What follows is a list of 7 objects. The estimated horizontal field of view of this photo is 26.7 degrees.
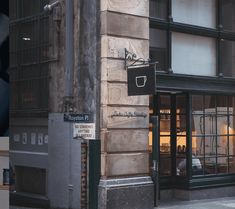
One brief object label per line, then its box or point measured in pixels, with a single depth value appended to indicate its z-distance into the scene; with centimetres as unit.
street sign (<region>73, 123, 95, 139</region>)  1030
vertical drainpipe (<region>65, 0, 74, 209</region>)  1239
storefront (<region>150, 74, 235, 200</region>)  1391
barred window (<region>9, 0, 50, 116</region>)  1362
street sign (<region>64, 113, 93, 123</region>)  1028
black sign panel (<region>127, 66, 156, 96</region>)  1143
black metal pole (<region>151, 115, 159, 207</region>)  1280
